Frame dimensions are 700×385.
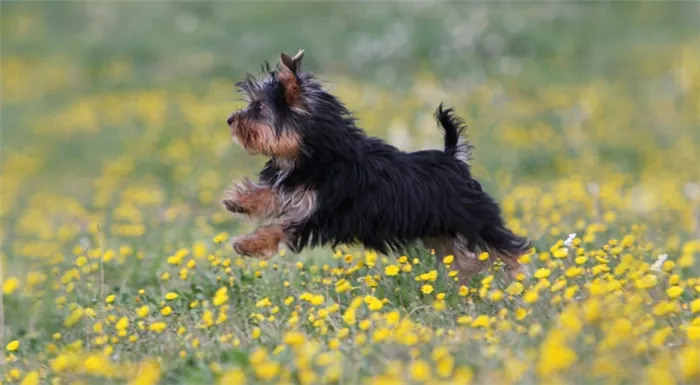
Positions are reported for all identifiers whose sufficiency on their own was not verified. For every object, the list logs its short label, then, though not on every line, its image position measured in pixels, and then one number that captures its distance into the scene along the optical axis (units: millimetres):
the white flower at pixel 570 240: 9742
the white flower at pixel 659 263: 9366
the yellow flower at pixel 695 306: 7742
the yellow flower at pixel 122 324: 8648
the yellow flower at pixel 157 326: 8516
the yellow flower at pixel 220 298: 8508
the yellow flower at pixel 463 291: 8962
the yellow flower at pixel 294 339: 6949
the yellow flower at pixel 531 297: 7506
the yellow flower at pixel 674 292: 7691
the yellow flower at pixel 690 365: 6133
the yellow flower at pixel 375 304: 7988
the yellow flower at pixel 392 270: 9570
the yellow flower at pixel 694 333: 6988
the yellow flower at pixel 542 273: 8289
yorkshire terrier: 10125
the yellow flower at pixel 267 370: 6504
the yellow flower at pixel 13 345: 9195
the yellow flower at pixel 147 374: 7215
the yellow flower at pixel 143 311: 8867
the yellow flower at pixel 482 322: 7500
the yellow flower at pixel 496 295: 7723
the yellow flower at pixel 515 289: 8500
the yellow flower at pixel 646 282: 7906
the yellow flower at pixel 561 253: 8922
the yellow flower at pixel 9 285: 10755
